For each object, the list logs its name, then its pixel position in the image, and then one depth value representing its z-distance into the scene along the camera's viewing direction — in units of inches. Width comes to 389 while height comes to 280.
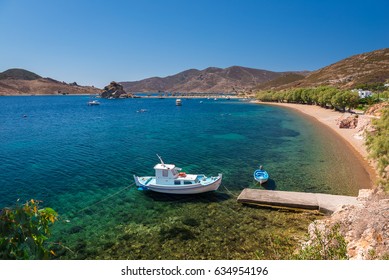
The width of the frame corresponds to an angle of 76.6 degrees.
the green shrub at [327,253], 337.1
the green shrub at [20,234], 241.0
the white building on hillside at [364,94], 4456.2
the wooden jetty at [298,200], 935.7
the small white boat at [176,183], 1072.8
